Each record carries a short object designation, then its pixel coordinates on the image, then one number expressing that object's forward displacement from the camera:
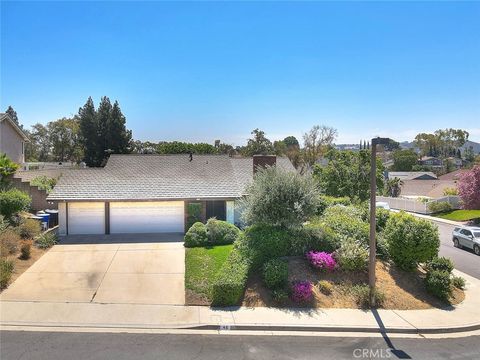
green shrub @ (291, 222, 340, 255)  15.99
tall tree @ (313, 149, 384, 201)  30.78
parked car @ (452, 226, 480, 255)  23.80
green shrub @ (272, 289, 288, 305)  13.09
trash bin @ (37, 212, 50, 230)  22.30
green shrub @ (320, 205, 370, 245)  16.61
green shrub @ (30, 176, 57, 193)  26.95
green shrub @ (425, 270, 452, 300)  13.98
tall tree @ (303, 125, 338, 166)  66.44
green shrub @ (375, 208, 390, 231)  18.69
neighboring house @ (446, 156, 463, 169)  112.01
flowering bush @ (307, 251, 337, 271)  14.85
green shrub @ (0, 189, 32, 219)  20.10
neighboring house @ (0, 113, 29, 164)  31.86
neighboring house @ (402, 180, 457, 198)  54.12
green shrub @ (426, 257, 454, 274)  14.88
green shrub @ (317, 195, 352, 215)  23.11
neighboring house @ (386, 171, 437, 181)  73.55
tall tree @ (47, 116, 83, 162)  68.38
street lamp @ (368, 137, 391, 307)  13.14
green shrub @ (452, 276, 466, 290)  15.49
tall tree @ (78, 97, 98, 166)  52.03
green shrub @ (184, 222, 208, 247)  19.59
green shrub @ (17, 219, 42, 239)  18.85
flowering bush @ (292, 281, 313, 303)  13.16
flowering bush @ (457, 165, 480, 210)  35.47
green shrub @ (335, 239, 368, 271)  14.90
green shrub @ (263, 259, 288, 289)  13.62
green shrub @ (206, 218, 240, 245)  19.84
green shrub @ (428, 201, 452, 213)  44.31
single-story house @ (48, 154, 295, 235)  22.59
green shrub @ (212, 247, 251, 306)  12.72
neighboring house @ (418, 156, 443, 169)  121.68
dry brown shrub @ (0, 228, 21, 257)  16.33
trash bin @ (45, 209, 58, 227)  23.78
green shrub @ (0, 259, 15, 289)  13.68
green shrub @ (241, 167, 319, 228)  16.84
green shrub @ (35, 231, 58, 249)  18.78
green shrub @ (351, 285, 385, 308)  13.29
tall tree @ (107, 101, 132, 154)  52.22
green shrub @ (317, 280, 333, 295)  13.84
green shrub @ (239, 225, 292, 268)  15.03
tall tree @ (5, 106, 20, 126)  75.44
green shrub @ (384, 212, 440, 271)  14.97
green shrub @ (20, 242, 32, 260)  16.72
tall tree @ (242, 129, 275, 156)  70.44
